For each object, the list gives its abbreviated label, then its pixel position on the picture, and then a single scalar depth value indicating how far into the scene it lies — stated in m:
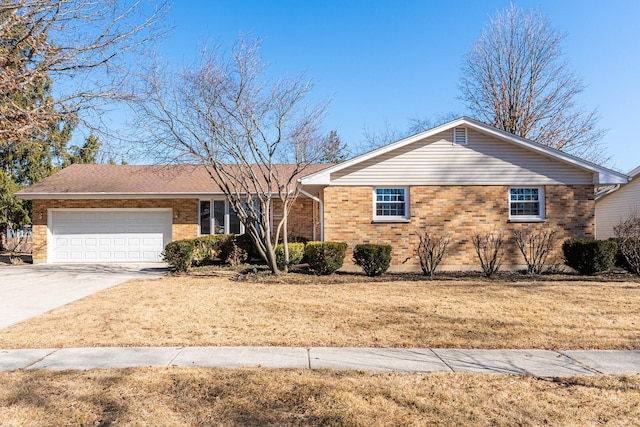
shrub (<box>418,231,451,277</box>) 12.08
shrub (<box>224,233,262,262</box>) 15.09
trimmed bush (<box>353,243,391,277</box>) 12.00
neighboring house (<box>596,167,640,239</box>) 19.12
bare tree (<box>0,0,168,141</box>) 5.83
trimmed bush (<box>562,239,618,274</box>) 12.01
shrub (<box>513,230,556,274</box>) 12.38
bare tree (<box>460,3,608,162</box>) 23.97
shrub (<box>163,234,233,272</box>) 13.16
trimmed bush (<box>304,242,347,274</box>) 12.10
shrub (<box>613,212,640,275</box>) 11.98
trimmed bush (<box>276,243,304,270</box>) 13.20
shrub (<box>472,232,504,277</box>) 12.05
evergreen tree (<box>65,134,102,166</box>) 29.22
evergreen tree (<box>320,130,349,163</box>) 13.92
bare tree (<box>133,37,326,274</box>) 11.96
